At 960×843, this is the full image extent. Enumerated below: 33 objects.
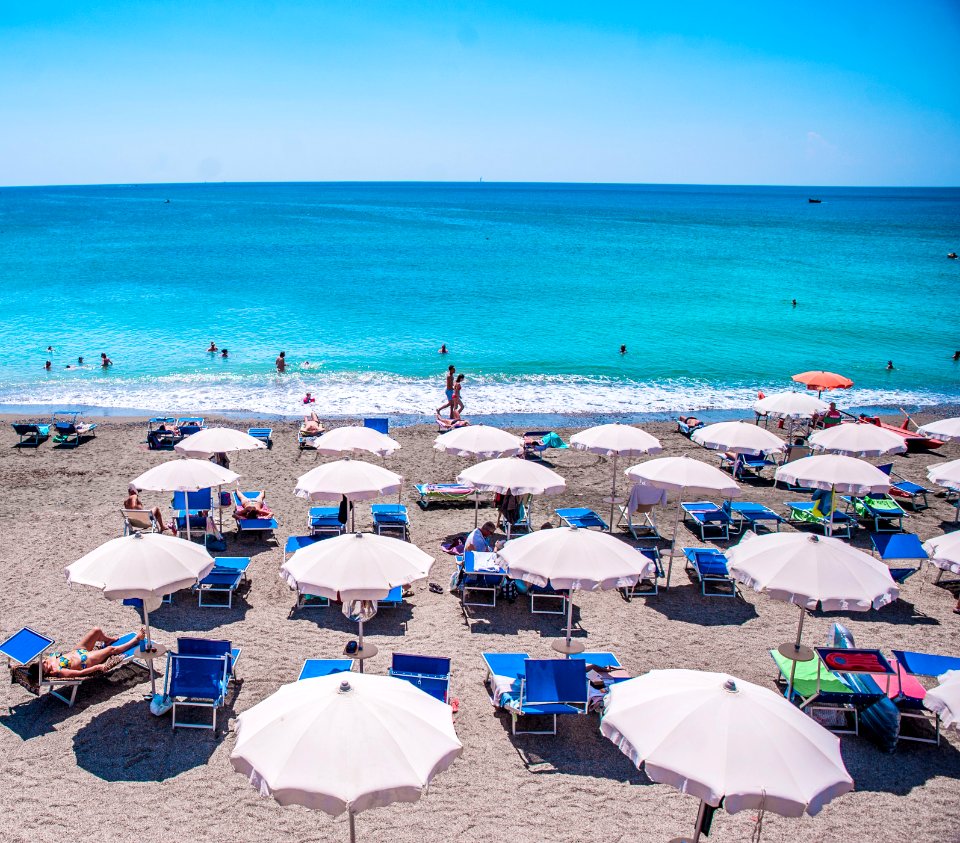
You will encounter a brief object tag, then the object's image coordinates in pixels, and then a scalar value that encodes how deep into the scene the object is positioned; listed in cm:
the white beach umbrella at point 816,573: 796
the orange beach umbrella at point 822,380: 1911
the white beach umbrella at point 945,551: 951
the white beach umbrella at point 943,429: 1428
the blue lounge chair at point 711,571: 1110
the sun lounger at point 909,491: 1483
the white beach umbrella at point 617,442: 1248
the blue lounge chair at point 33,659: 811
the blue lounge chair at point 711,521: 1342
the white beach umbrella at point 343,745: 500
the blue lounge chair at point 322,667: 813
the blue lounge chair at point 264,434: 1811
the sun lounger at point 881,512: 1384
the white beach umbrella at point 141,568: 792
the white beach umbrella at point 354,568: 799
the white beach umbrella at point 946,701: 659
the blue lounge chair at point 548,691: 782
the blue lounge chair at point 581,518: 1305
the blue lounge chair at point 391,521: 1305
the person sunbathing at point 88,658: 823
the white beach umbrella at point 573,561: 834
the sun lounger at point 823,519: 1344
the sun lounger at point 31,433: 1805
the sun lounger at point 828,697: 804
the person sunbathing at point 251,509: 1273
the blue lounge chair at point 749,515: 1338
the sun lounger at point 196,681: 787
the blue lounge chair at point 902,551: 1111
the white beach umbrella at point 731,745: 508
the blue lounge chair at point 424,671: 803
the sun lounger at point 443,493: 1459
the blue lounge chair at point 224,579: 1041
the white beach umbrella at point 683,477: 1084
